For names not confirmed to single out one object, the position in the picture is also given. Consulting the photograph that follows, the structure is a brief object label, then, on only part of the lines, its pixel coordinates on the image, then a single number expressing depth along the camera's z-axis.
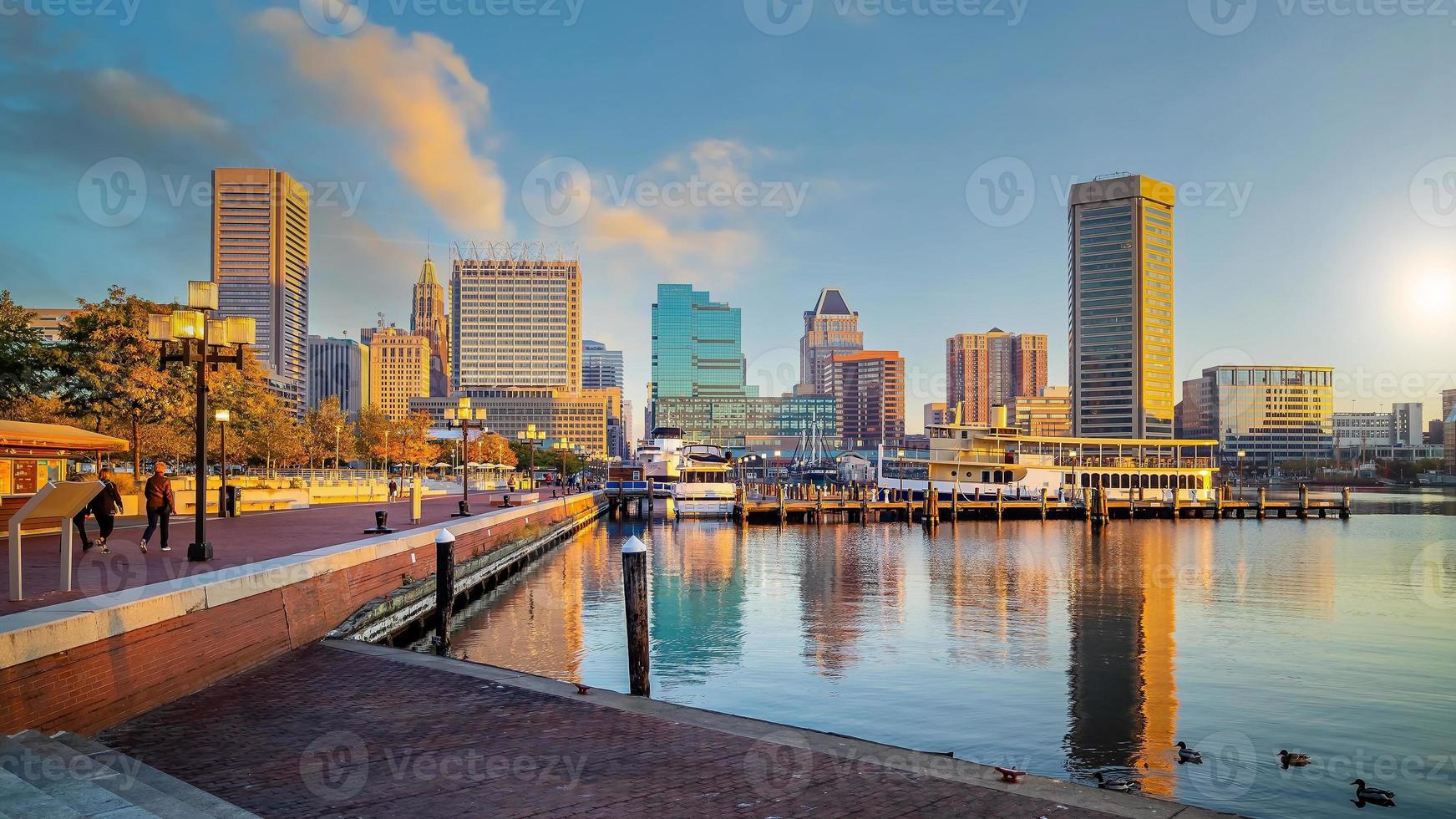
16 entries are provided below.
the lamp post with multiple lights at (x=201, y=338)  16.62
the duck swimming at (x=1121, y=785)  12.41
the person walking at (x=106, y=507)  18.00
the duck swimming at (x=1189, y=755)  13.70
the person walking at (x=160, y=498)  18.80
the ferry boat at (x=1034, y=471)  82.94
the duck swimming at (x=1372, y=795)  12.36
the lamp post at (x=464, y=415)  39.60
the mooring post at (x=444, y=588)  18.45
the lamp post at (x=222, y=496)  29.58
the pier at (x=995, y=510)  69.81
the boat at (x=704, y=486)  79.94
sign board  10.90
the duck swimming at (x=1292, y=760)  13.67
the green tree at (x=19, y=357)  35.69
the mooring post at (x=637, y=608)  13.60
